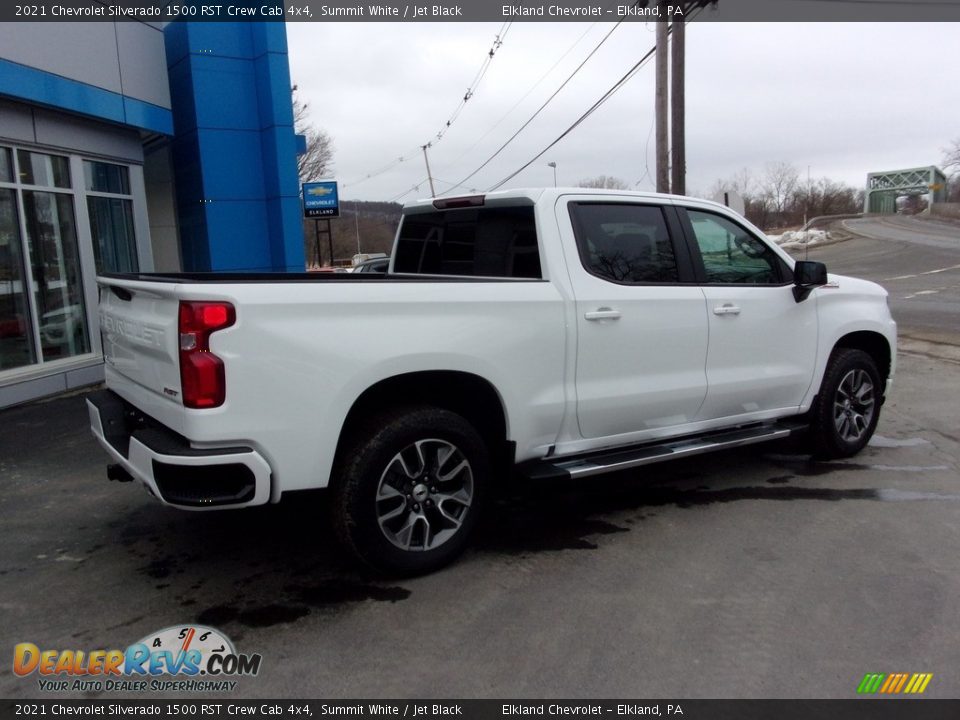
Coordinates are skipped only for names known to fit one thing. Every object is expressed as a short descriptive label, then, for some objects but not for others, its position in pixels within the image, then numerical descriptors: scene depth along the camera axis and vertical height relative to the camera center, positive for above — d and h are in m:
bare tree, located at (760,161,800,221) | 79.19 +3.08
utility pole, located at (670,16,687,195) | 13.78 +2.44
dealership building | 9.26 +1.25
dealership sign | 28.28 +1.54
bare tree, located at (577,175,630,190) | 33.38 +2.23
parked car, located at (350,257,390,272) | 14.40 -0.50
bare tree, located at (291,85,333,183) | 44.81 +4.98
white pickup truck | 3.27 -0.67
